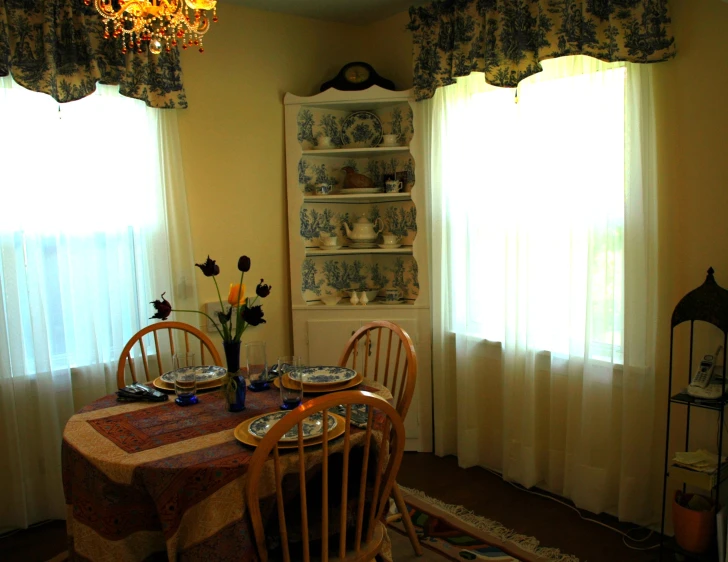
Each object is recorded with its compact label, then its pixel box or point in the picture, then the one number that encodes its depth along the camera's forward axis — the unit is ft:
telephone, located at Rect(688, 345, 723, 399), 7.70
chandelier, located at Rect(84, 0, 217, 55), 6.19
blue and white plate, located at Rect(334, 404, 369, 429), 6.54
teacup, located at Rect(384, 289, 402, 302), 12.38
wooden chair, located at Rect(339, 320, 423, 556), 7.82
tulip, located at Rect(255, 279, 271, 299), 7.19
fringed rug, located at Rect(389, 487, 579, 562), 8.61
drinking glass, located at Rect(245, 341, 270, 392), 7.54
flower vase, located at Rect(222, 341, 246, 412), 7.18
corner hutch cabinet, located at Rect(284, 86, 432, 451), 11.84
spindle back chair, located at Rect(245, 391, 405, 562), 5.49
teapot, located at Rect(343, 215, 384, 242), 12.59
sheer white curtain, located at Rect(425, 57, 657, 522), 8.93
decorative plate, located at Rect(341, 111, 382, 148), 12.78
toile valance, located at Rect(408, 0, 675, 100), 8.38
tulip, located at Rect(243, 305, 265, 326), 6.95
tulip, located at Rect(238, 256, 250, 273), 7.16
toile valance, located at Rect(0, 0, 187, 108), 8.98
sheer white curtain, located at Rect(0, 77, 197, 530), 9.41
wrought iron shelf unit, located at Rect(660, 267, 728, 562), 7.62
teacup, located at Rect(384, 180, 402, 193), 12.21
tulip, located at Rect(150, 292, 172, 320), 6.80
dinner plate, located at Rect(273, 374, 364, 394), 7.69
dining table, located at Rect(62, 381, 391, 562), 5.65
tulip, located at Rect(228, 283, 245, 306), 7.18
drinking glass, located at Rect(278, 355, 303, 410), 7.01
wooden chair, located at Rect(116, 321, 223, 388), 8.76
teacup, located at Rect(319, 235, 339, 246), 12.39
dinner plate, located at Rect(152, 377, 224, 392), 8.03
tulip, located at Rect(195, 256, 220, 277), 6.93
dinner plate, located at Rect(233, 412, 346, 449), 6.02
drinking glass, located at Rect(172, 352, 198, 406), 7.43
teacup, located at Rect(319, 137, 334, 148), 12.29
